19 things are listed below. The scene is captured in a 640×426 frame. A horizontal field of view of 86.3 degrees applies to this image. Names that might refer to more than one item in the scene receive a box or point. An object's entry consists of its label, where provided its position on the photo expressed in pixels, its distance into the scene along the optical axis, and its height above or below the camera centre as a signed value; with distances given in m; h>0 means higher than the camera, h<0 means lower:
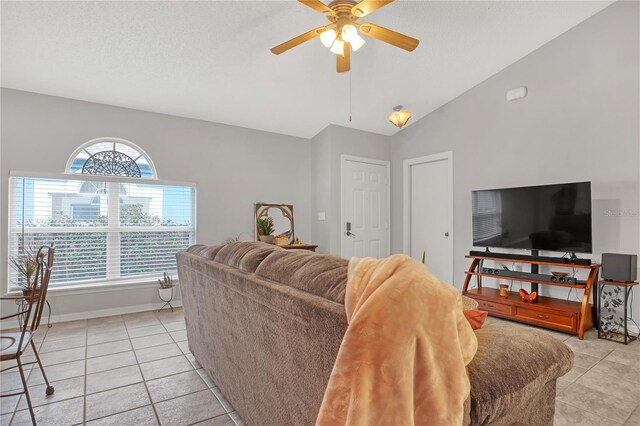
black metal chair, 1.68 -0.65
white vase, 4.07 -0.91
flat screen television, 3.30 -0.02
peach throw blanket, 0.75 -0.33
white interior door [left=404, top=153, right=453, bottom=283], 4.84 +0.07
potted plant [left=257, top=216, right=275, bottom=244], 4.63 -0.18
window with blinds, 3.54 -0.07
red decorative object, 3.53 -0.85
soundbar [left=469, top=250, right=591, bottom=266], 3.26 -0.44
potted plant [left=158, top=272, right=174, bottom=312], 4.08 -0.86
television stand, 3.16 -0.92
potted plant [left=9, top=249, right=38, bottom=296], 3.19 -0.47
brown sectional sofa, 0.96 -0.44
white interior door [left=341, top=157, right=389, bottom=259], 5.10 +0.13
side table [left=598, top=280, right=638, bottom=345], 3.11 -0.93
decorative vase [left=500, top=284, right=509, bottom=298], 3.79 -0.84
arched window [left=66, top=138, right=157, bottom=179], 3.81 +0.67
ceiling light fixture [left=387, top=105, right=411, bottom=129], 3.92 +1.14
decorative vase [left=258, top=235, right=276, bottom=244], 4.60 -0.29
